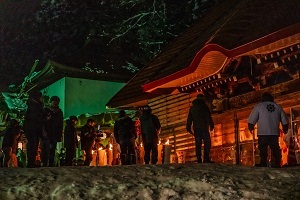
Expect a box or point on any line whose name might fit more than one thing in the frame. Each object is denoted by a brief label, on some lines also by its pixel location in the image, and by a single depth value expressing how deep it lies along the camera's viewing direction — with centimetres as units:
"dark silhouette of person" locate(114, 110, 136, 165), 1268
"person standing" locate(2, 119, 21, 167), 1344
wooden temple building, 1248
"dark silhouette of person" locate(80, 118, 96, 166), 1455
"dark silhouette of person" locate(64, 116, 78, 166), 1284
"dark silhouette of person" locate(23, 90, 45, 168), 1041
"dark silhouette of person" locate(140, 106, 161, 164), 1222
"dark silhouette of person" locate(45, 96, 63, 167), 1103
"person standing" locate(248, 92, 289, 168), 984
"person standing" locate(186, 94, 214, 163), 1086
